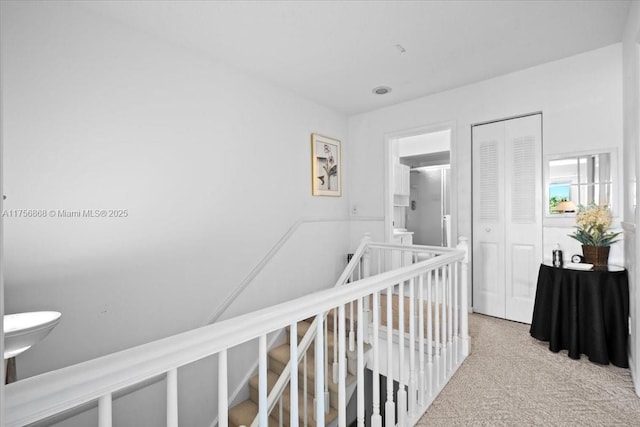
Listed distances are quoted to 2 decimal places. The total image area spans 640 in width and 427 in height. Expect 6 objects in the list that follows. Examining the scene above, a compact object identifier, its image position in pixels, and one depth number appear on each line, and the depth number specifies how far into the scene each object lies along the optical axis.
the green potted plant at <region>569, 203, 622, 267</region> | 2.37
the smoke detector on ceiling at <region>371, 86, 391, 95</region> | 3.45
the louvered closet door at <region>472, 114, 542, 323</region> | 2.98
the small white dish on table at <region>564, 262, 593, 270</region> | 2.32
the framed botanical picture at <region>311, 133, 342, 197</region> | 3.84
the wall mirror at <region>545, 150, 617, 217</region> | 2.58
